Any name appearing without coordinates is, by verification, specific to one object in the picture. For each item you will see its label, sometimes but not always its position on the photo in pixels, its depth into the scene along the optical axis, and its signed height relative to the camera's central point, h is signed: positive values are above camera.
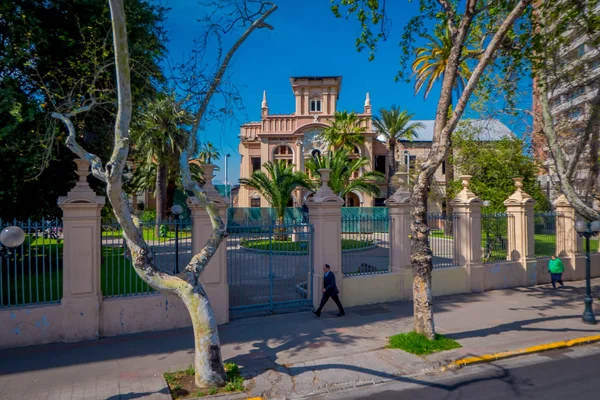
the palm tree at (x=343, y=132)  37.47 +7.21
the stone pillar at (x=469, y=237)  12.48 -0.93
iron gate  10.37 -2.60
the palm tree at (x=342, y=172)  25.83 +2.50
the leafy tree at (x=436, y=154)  7.86 +1.06
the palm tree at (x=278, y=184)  25.31 +1.66
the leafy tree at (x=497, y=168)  18.98 +2.02
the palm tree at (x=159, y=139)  9.14 +2.87
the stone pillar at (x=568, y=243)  14.58 -1.33
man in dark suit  9.72 -1.91
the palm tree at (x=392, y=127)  36.53 +7.48
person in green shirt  13.00 -2.02
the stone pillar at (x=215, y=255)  9.25 -0.97
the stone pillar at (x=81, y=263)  8.12 -1.05
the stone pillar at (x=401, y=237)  11.43 -0.83
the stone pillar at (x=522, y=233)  13.52 -0.90
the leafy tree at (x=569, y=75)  10.84 +4.03
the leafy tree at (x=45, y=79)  9.84 +3.58
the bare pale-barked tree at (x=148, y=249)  5.48 -0.41
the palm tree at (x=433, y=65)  27.75 +10.65
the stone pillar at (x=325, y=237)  10.47 -0.73
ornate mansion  40.19 +7.86
